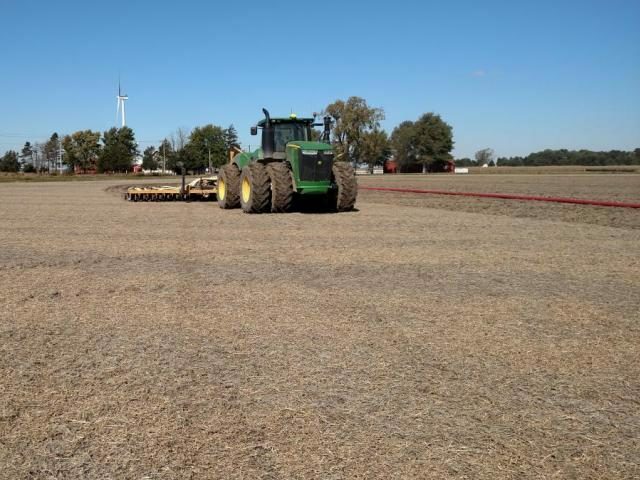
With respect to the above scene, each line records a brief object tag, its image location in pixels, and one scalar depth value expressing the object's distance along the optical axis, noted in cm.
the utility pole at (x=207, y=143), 9928
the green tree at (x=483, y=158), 17200
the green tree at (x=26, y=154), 14038
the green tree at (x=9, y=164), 11467
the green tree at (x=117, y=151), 9800
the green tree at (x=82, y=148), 10725
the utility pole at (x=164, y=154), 11431
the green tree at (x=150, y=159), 12731
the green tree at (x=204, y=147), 9782
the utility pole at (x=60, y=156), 11444
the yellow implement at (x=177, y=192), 1864
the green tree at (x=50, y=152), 12539
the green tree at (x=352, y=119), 9788
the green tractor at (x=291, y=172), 1336
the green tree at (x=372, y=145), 10194
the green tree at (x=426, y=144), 11556
